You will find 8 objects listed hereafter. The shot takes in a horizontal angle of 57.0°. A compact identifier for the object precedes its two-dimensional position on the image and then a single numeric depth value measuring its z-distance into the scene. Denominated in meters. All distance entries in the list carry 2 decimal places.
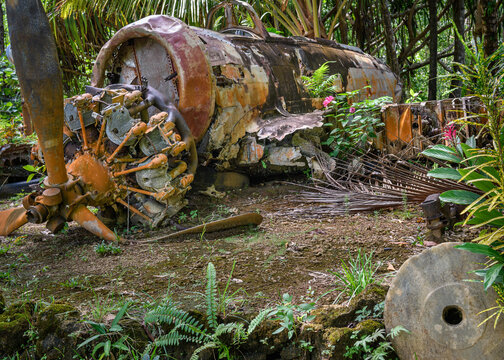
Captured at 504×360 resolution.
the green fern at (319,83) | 5.09
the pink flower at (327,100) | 4.83
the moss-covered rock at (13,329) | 1.89
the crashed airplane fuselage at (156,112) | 2.78
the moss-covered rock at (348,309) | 1.78
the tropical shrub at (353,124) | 4.61
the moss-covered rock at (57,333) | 1.81
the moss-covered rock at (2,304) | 2.07
